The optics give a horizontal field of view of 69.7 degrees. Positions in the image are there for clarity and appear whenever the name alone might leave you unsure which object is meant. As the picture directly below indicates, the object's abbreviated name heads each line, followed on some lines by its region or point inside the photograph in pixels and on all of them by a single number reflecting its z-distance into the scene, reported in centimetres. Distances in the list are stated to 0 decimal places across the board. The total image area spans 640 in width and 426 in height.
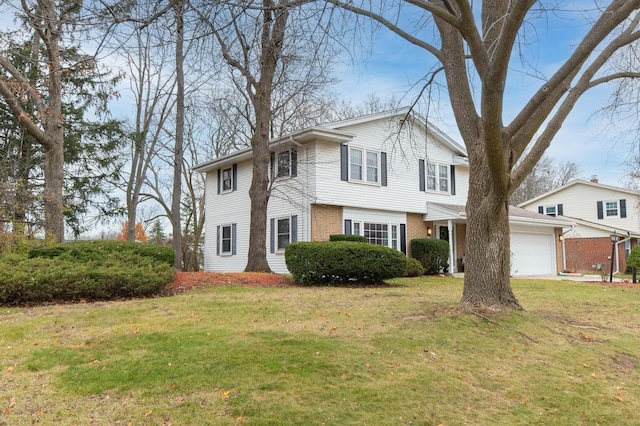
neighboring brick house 2689
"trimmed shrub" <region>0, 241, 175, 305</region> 796
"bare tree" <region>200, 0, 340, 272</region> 1176
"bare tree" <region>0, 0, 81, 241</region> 1066
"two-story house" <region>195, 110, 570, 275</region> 1608
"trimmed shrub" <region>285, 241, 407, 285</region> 1161
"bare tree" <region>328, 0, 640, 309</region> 564
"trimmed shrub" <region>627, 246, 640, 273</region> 1930
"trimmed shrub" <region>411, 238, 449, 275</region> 1761
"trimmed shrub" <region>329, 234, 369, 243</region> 1489
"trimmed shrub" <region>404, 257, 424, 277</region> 1617
